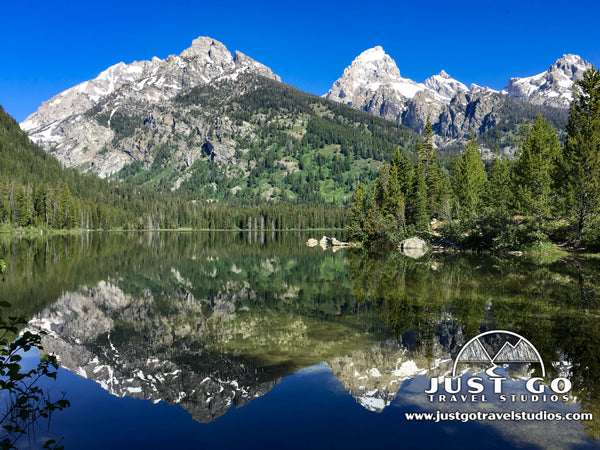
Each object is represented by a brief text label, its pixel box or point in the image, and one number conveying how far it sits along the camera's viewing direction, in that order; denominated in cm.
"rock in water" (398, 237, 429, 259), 6960
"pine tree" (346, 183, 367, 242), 9307
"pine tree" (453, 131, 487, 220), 8116
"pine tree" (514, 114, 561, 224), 5079
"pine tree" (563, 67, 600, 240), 4594
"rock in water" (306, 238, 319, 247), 10199
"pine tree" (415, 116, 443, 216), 9141
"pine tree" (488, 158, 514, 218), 5591
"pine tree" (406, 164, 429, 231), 7744
